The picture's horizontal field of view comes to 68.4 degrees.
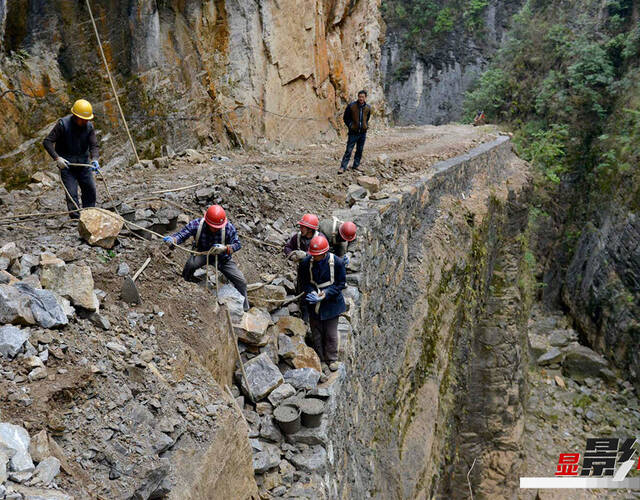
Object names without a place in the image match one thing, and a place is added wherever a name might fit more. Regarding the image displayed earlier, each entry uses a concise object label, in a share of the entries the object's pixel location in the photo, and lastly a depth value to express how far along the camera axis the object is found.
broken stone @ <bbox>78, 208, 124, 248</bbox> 4.41
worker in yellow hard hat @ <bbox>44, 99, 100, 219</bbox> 5.10
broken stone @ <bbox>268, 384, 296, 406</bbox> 4.11
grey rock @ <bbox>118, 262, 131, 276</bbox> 4.12
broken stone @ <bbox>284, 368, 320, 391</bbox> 4.35
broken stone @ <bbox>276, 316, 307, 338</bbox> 5.09
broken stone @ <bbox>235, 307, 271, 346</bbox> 4.50
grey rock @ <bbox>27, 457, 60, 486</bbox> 2.23
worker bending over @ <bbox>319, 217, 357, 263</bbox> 5.67
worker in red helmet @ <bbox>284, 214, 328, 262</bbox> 5.28
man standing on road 8.67
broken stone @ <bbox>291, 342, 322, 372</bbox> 4.66
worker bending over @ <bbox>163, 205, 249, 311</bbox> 4.57
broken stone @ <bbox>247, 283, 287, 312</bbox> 5.23
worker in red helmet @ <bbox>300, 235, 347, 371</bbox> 4.80
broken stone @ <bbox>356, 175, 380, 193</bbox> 8.55
